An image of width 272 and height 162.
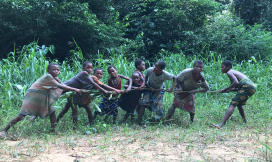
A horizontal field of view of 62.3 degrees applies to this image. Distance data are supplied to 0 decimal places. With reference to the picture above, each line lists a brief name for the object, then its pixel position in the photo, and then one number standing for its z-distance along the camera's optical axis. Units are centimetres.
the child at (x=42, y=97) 349
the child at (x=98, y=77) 408
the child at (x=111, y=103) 441
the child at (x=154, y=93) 439
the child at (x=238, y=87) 435
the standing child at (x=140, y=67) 456
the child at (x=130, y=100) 457
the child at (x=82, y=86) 392
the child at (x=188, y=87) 438
